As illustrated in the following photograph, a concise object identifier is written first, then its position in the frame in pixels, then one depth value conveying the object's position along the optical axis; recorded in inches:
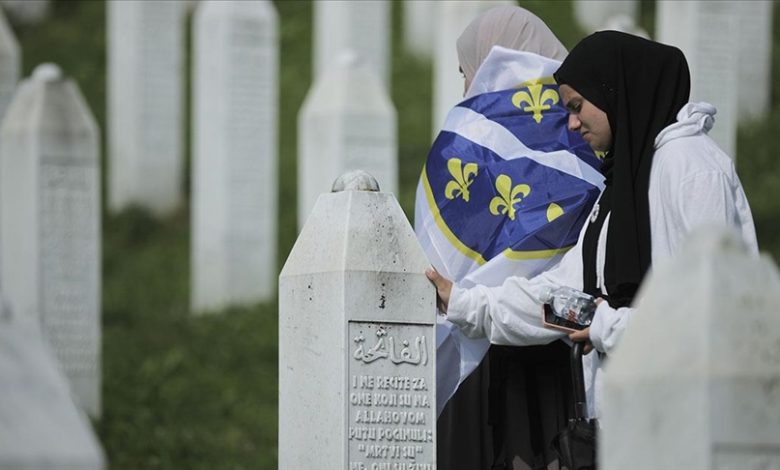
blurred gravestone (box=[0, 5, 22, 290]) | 740.0
